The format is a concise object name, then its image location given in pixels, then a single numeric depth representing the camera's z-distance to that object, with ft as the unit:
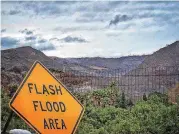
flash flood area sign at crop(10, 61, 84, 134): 15.23
